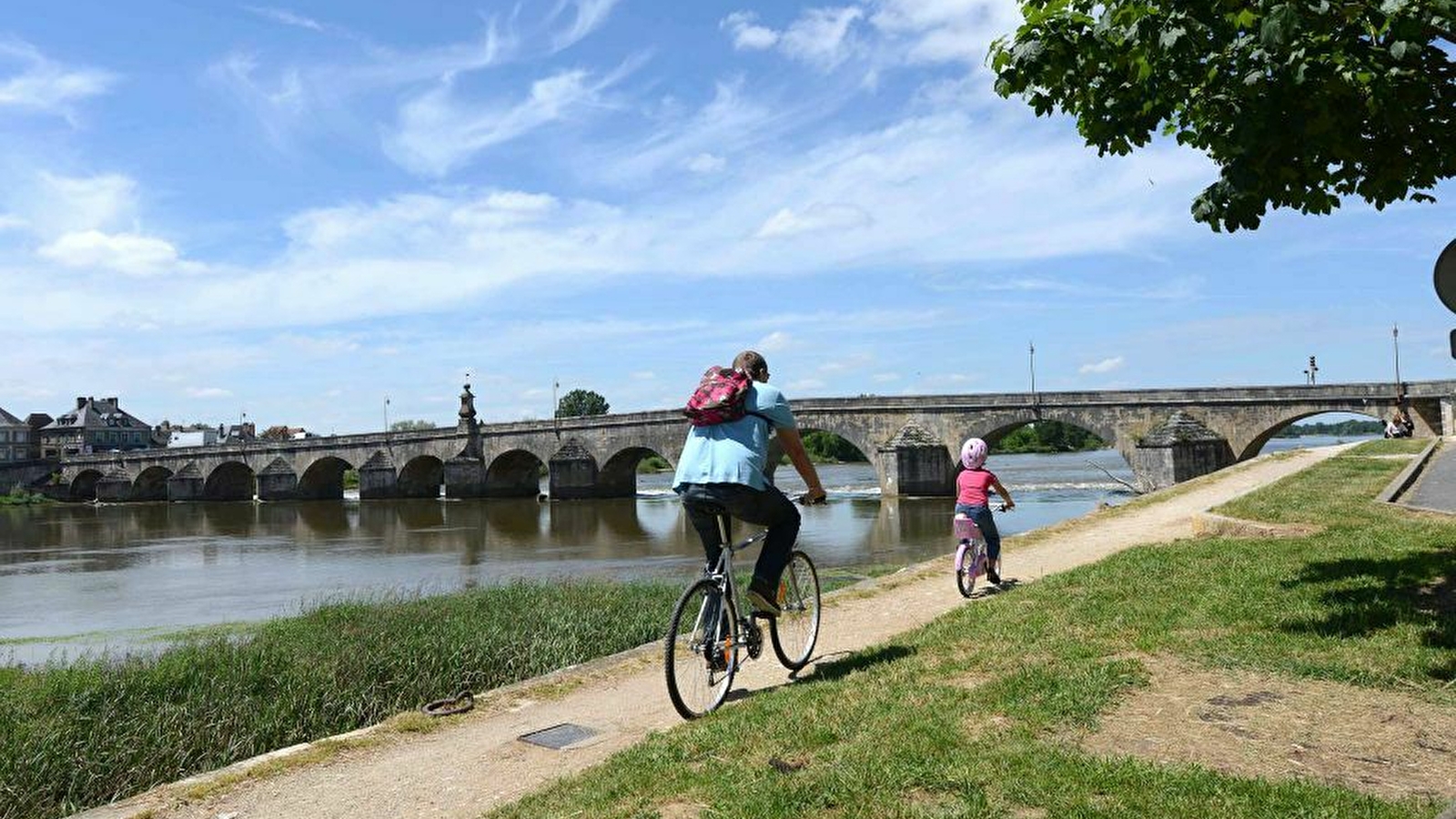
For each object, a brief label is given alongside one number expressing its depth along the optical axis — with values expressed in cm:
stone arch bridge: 3394
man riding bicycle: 458
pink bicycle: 802
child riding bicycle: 807
